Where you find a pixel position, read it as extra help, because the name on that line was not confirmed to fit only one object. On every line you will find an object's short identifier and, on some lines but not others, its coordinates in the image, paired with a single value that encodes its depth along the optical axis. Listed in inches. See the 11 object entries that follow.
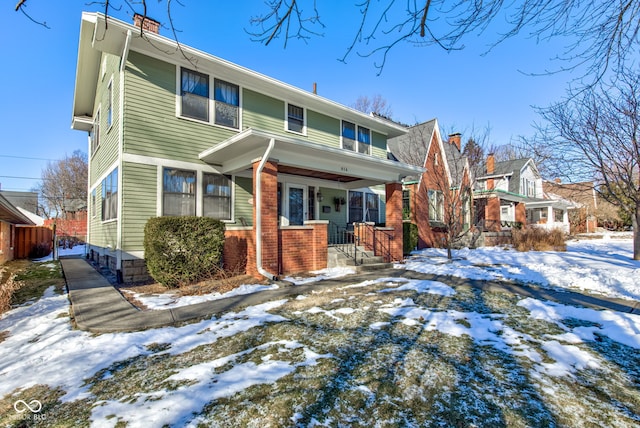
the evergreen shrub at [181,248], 266.7
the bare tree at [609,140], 336.2
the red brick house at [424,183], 626.8
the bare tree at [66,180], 1400.1
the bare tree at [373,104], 1227.9
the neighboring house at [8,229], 310.1
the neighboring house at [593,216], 1033.0
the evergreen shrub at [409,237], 522.6
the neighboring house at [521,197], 863.7
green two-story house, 304.3
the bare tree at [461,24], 125.7
